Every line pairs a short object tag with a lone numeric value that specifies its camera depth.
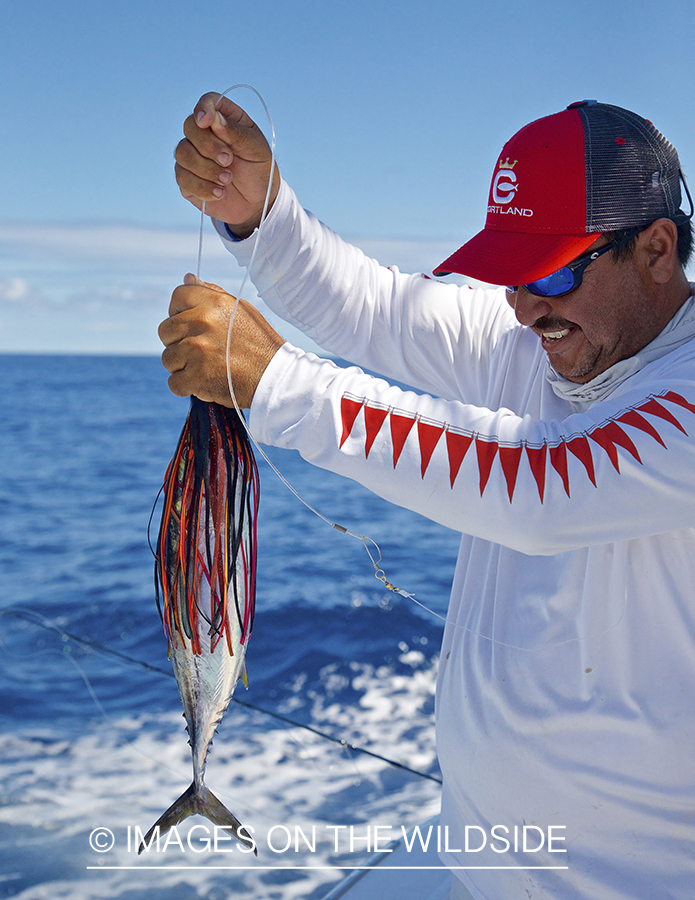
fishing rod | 3.56
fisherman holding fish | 1.29
